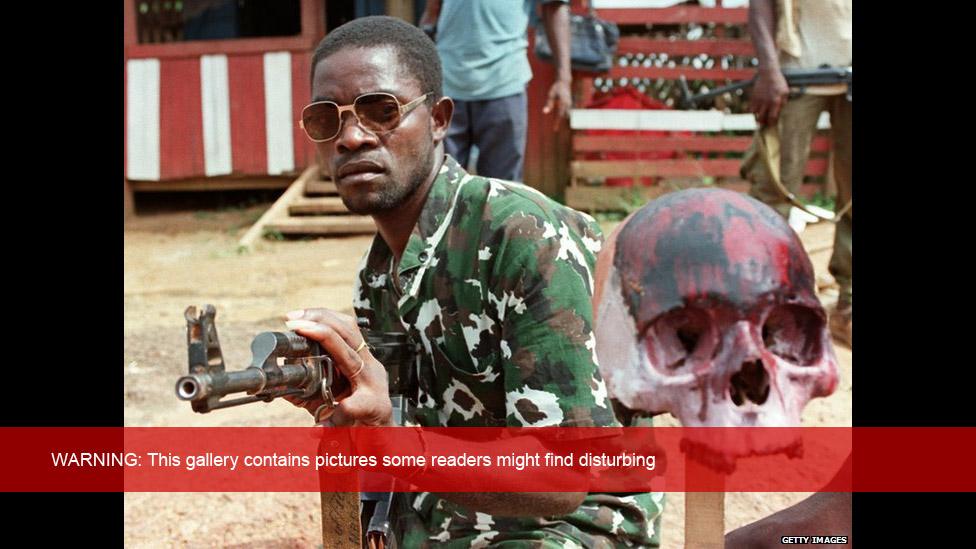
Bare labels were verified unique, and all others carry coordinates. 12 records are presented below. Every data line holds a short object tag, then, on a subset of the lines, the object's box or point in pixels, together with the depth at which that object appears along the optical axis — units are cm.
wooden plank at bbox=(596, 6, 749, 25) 886
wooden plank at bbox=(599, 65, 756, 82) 899
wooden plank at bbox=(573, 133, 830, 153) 884
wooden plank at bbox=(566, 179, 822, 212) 880
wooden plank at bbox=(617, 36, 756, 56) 902
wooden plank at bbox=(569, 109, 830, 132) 879
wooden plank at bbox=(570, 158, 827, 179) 887
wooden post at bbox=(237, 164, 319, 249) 852
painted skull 100
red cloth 884
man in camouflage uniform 197
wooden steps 870
